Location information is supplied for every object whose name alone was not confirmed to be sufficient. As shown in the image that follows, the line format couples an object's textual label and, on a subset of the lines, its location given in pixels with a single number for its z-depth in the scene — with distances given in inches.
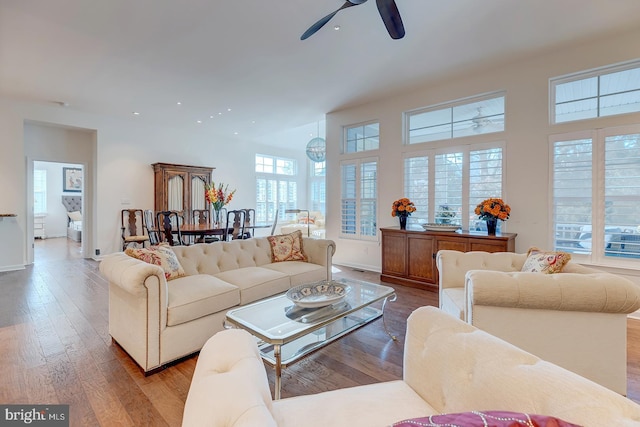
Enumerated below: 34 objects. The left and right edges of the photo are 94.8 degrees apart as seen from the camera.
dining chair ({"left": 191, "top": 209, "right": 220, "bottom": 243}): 253.0
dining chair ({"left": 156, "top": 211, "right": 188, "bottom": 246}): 178.7
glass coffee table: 72.9
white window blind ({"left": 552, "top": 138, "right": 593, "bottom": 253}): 135.6
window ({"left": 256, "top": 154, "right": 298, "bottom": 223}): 354.9
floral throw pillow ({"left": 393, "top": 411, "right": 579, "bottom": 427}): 20.7
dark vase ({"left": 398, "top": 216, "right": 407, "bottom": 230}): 178.2
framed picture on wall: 385.4
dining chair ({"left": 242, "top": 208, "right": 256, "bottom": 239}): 220.4
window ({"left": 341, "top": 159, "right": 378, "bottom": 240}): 210.4
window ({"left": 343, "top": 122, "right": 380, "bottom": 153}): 211.2
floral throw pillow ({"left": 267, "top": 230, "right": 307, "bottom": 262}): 145.0
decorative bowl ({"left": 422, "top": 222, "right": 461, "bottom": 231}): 162.2
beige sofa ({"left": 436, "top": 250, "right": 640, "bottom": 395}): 68.6
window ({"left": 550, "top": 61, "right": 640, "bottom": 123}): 129.4
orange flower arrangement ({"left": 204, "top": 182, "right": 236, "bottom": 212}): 218.4
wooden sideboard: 145.8
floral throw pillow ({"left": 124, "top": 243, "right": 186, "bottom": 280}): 99.0
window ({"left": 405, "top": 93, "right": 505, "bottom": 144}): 165.0
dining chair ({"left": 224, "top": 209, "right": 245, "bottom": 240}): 208.5
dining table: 180.3
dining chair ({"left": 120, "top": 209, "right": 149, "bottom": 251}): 240.8
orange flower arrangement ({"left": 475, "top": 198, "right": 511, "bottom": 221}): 143.5
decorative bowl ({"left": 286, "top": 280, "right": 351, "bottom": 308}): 89.8
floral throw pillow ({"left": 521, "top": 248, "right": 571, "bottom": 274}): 83.3
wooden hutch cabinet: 255.9
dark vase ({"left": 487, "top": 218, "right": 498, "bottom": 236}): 146.4
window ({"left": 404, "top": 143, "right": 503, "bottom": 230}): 162.1
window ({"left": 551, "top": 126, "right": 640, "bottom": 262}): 126.5
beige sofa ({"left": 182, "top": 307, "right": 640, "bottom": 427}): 25.6
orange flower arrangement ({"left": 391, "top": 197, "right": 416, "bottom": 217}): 176.1
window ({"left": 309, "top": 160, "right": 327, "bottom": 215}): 408.8
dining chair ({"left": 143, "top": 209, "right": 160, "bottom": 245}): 203.0
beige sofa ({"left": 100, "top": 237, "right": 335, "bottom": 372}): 82.1
